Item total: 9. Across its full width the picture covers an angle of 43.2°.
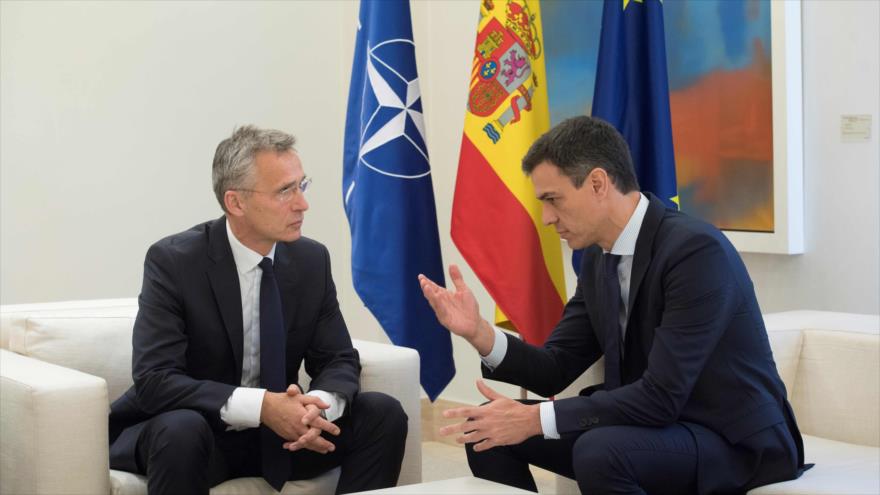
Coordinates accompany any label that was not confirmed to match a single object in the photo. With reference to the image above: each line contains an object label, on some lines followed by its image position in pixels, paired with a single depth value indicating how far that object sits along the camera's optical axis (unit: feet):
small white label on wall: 12.01
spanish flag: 11.96
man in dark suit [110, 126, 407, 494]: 9.15
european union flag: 11.33
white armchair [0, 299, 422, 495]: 8.71
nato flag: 12.59
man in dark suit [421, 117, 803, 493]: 8.36
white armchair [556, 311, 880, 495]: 10.13
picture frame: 12.40
